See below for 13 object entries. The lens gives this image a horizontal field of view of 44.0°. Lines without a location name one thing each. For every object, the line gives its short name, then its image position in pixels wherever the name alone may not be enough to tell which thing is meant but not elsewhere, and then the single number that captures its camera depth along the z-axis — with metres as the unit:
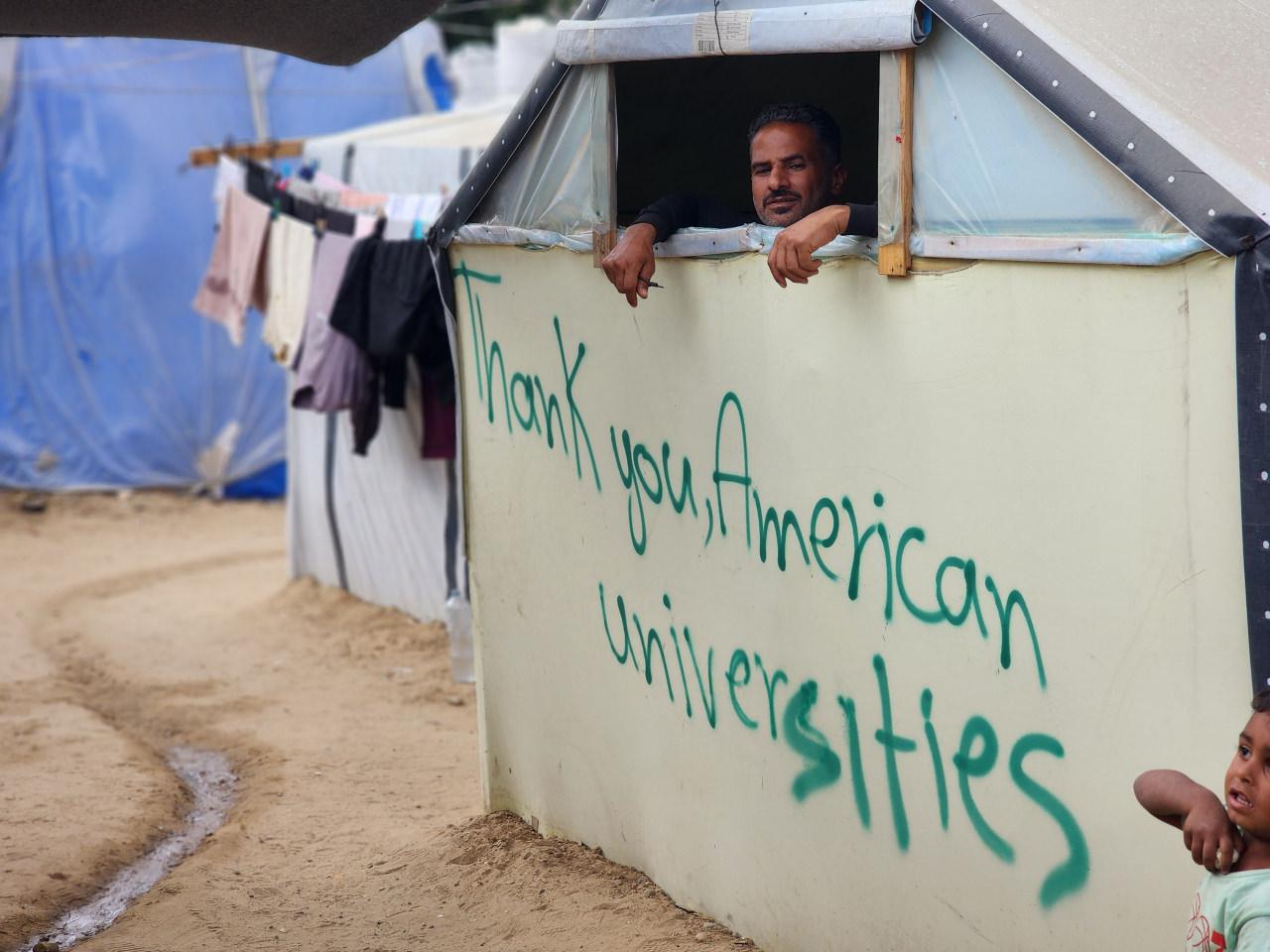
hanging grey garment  8.37
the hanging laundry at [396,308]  7.71
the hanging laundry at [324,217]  8.48
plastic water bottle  8.10
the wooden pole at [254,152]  10.28
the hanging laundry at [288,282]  9.18
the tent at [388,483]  9.00
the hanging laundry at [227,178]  9.98
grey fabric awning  3.74
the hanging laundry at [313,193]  8.80
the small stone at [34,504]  13.77
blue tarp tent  14.21
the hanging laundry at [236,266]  9.66
